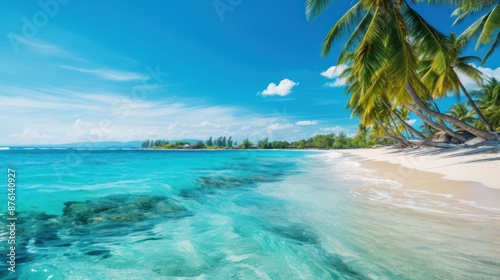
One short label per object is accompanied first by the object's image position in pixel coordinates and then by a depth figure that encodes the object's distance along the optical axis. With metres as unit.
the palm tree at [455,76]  13.11
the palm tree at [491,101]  22.72
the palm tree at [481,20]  10.15
